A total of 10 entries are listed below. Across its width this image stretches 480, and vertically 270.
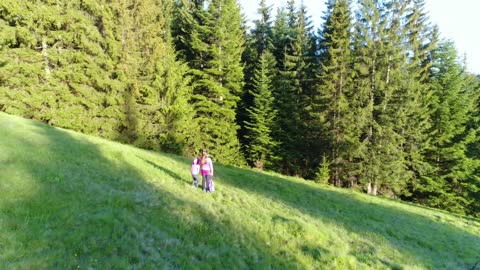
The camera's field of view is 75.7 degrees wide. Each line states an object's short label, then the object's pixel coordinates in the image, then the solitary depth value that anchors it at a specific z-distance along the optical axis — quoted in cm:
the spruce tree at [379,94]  3033
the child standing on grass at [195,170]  1317
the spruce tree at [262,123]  3662
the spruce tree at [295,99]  3706
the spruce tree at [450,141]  3388
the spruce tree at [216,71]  3462
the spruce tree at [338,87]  3183
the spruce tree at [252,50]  4119
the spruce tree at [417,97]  3184
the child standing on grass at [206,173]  1277
